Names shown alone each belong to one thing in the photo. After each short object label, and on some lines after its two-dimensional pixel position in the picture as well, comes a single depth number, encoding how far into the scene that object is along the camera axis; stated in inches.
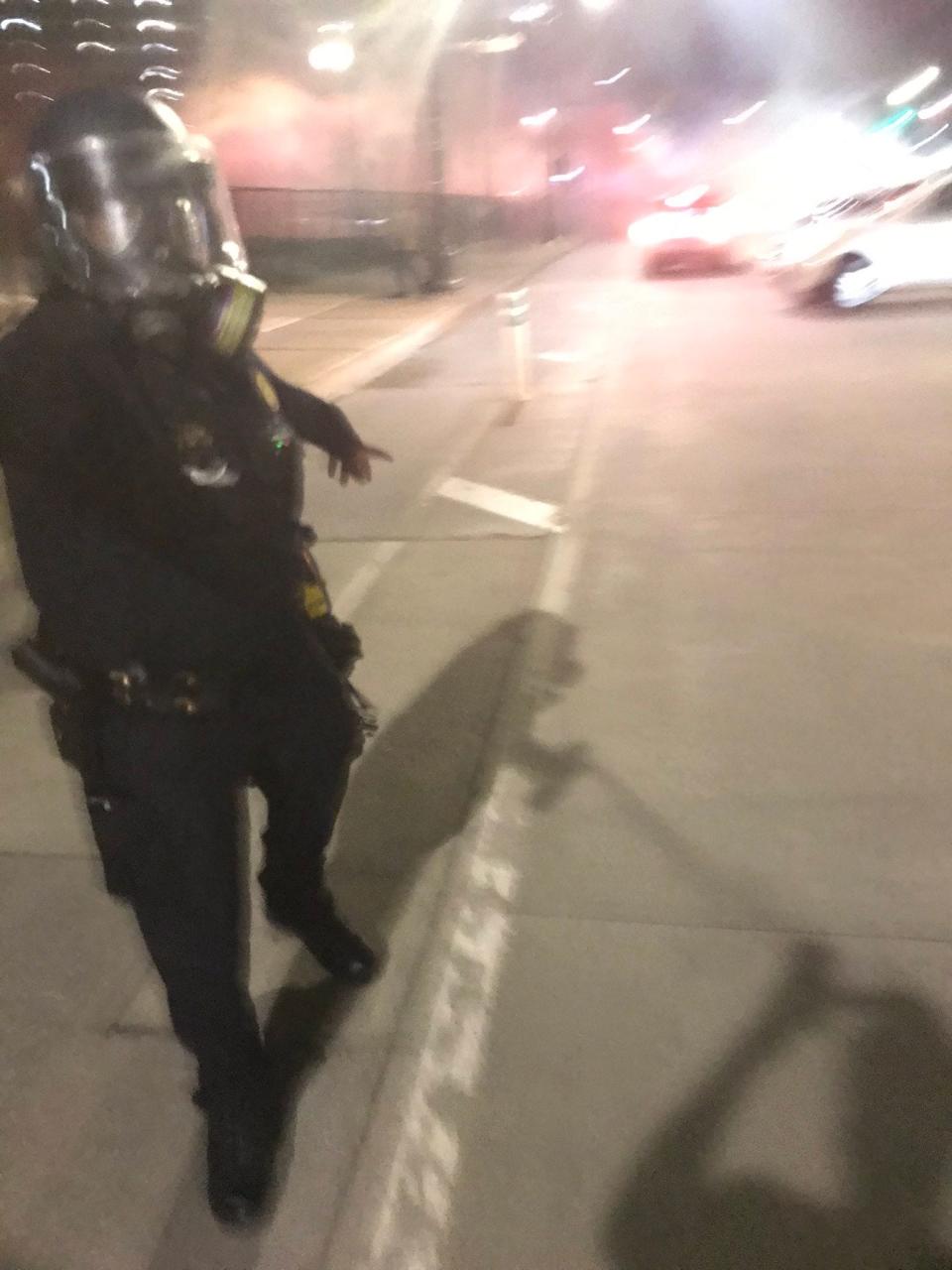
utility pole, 690.2
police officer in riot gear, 73.0
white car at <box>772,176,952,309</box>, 498.3
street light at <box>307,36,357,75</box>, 732.7
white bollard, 365.1
